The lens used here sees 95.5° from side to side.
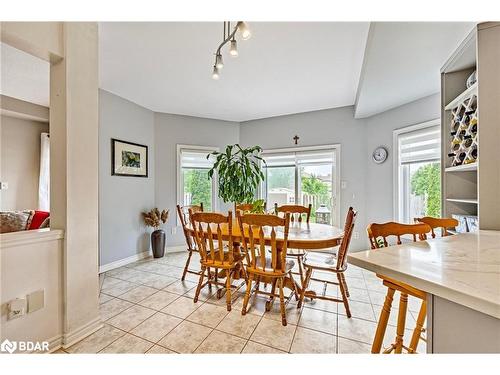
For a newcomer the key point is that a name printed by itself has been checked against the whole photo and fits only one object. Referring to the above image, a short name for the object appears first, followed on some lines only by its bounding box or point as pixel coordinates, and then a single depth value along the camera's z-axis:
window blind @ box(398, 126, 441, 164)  2.89
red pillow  2.54
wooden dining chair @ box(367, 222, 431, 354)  1.22
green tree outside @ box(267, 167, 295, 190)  4.37
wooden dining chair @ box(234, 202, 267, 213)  3.10
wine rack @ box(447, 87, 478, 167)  1.78
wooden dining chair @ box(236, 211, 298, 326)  1.81
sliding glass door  4.04
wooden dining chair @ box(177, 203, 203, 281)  2.52
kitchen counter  0.56
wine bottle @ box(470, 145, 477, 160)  1.77
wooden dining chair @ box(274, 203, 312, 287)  2.59
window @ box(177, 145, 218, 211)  4.25
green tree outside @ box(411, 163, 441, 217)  2.93
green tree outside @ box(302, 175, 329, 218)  4.11
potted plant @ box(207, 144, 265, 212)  3.55
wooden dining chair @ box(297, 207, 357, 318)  1.99
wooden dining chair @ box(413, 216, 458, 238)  1.49
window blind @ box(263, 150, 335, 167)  4.05
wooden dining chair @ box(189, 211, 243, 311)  2.06
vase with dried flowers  3.70
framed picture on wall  3.32
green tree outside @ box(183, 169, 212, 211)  4.36
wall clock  3.52
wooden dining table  1.91
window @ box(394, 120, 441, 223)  2.92
